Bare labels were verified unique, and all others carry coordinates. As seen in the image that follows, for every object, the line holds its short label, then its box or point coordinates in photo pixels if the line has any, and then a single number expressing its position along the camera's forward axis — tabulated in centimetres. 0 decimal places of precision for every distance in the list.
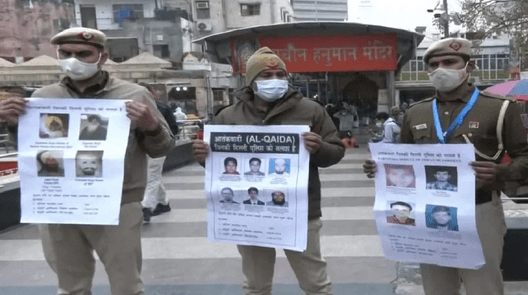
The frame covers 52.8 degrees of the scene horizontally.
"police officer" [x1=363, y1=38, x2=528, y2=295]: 248
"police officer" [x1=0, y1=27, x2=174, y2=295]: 270
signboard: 1338
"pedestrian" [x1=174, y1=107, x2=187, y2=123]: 1446
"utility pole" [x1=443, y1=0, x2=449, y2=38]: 1822
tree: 1467
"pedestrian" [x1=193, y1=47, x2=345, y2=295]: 288
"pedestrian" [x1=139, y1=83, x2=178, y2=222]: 598
